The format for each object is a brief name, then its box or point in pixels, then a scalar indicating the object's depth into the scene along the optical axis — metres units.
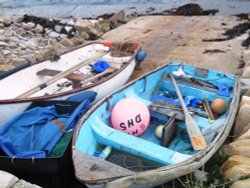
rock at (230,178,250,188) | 3.59
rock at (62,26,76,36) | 12.46
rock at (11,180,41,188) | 3.02
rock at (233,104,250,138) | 4.98
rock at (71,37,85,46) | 10.79
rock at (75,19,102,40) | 11.72
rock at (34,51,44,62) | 8.74
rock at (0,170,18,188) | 2.97
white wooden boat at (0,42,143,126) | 5.31
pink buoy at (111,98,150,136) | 4.64
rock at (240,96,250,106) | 5.21
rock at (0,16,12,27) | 13.68
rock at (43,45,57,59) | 8.95
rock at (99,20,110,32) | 12.95
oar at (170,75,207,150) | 4.34
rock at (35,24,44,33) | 13.05
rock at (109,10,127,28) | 13.80
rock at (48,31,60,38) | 12.40
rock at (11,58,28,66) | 8.28
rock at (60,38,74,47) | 10.41
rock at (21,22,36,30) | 13.41
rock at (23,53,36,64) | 8.55
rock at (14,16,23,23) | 14.58
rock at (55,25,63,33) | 12.86
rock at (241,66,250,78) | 6.51
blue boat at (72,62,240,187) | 3.55
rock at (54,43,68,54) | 9.65
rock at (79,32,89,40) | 11.57
